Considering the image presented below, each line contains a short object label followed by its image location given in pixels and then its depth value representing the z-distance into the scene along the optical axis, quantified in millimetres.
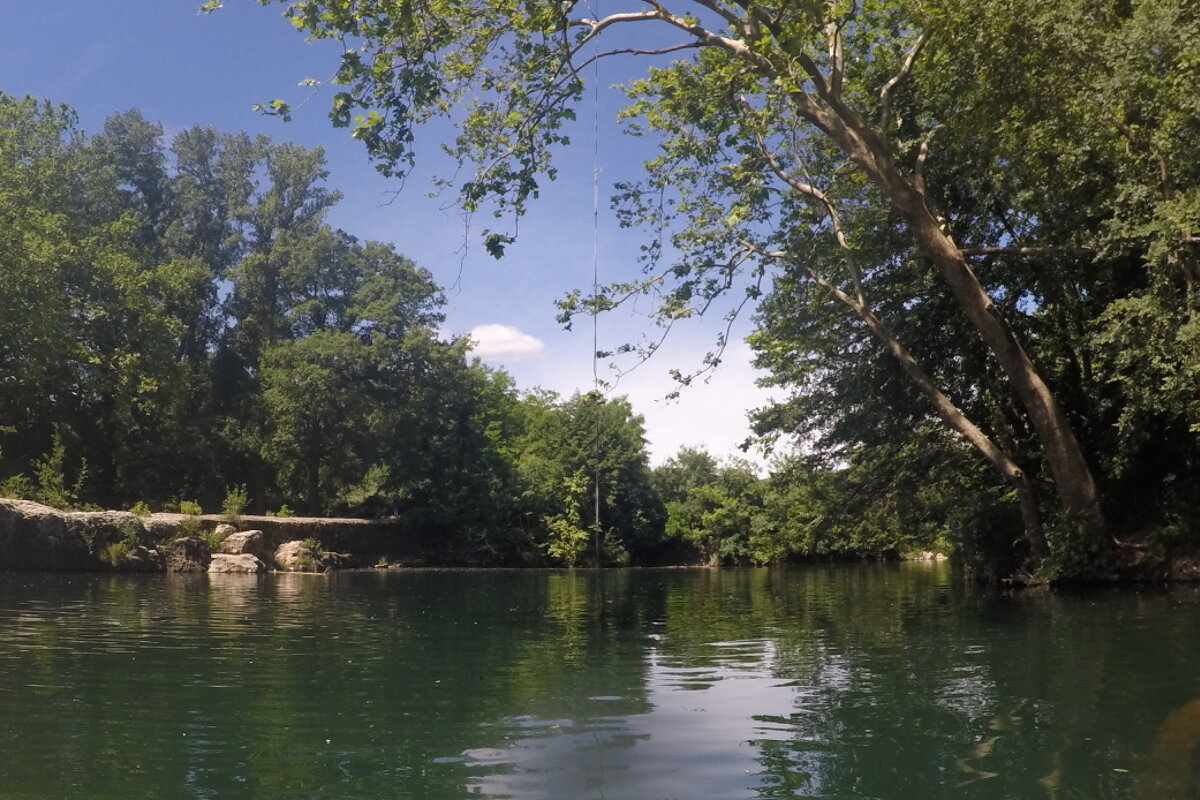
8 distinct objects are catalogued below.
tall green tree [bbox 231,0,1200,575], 12133
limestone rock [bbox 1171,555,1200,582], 17516
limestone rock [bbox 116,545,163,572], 26000
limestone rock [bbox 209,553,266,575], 27094
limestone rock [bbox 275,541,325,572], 30328
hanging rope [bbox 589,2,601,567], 14281
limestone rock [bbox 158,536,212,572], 26812
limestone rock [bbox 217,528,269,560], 28406
